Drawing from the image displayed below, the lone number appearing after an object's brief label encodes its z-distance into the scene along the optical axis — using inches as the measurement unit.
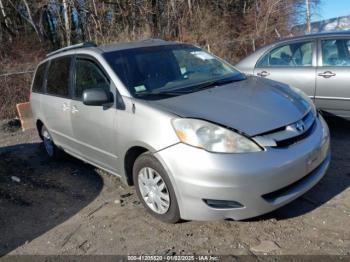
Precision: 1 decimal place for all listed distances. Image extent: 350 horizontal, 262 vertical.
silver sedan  218.1
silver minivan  126.6
